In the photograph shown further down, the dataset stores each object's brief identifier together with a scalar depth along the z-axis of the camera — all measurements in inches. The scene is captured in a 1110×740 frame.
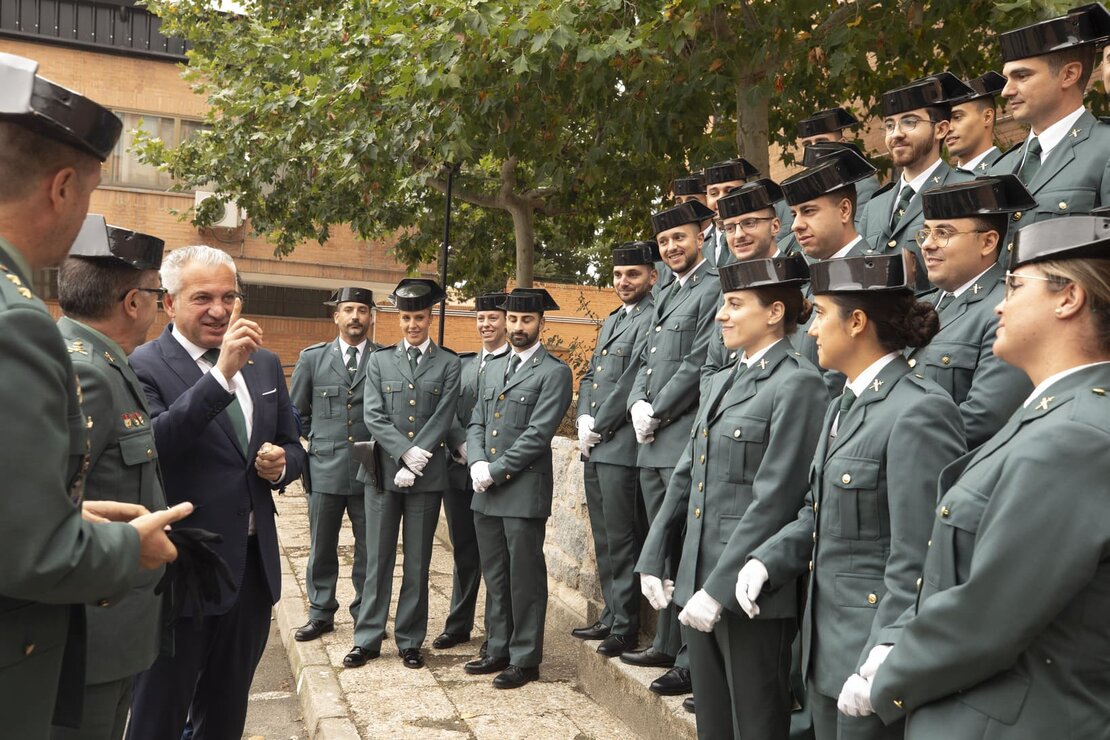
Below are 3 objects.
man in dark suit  142.1
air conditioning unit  857.1
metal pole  408.2
